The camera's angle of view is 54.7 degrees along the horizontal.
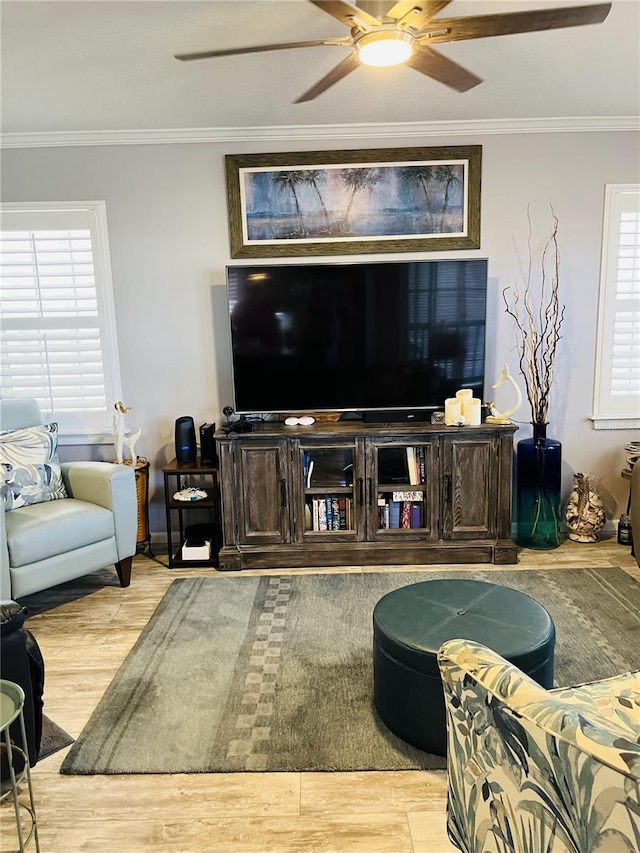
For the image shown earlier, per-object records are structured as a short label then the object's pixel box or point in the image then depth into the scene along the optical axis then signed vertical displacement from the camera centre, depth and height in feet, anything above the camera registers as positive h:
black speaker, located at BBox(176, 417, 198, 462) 12.74 -2.23
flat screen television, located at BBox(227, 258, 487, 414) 12.30 -0.17
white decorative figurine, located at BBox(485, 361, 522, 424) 12.21 -1.70
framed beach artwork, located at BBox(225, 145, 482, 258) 12.67 +2.55
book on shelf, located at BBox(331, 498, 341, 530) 12.45 -3.67
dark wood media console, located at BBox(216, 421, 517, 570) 12.09 -3.32
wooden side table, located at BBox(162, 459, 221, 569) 12.26 -3.45
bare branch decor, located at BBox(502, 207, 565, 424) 13.07 +0.09
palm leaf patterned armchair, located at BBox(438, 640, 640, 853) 2.85 -2.32
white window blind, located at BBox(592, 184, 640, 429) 12.93 +0.06
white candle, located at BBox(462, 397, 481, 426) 12.10 -1.70
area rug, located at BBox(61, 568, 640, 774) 7.10 -4.77
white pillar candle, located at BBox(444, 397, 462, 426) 12.10 -1.70
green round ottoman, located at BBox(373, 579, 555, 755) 6.76 -3.49
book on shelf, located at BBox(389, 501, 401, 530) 12.43 -3.77
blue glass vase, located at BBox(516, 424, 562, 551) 12.72 -3.47
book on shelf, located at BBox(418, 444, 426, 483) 12.21 -2.73
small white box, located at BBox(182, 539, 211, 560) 12.57 -4.45
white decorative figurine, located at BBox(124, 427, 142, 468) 12.77 -2.26
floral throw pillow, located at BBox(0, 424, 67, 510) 11.10 -2.42
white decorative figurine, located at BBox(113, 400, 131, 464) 12.75 -1.99
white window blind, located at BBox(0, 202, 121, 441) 12.95 +0.40
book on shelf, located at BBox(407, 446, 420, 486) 12.26 -2.78
